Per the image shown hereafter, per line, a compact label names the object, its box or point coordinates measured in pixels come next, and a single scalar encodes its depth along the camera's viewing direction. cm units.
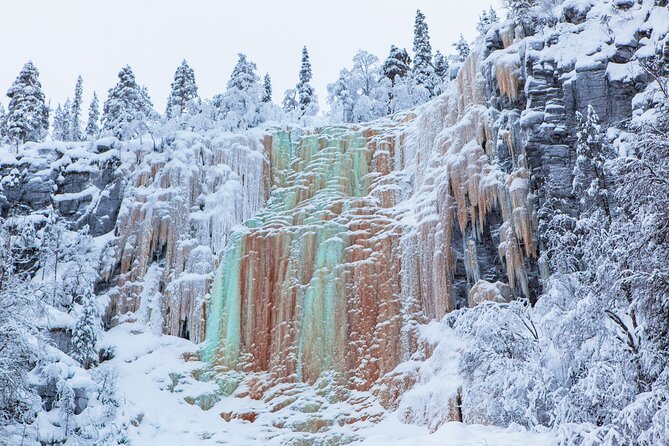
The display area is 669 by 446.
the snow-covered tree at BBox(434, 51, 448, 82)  4980
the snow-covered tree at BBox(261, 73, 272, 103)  5582
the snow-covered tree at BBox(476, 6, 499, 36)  4863
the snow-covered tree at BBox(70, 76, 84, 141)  6420
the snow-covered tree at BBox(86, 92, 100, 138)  6844
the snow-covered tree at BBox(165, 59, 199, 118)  5162
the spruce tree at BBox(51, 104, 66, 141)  6151
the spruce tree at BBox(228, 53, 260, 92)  4303
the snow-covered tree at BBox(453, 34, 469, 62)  4876
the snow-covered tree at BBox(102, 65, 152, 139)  4281
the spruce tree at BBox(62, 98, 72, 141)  6206
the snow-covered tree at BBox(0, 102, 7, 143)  4502
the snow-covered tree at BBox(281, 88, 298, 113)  4800
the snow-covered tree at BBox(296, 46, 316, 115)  4750
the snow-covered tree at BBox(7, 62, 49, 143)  4350
